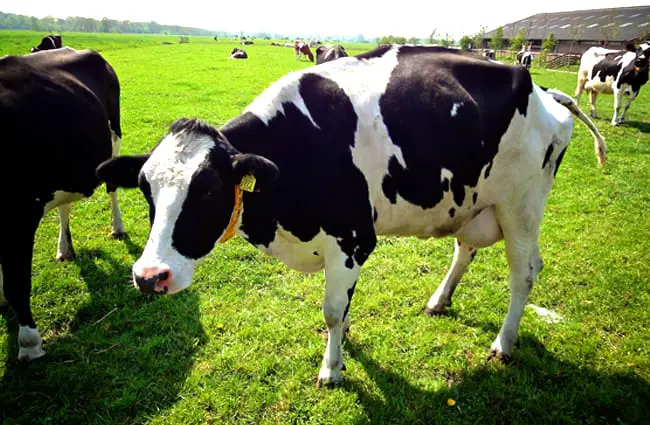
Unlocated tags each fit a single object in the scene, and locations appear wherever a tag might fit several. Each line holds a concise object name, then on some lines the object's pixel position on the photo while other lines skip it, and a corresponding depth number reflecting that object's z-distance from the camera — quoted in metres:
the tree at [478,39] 58.88
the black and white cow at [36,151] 3.38
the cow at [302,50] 37.53
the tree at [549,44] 41.53
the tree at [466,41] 61.56
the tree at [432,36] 69.46
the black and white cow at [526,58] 28.91
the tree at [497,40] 51.69
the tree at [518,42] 45.83
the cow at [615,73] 12.46
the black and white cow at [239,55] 37.66
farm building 43.38
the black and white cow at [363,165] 2.55
